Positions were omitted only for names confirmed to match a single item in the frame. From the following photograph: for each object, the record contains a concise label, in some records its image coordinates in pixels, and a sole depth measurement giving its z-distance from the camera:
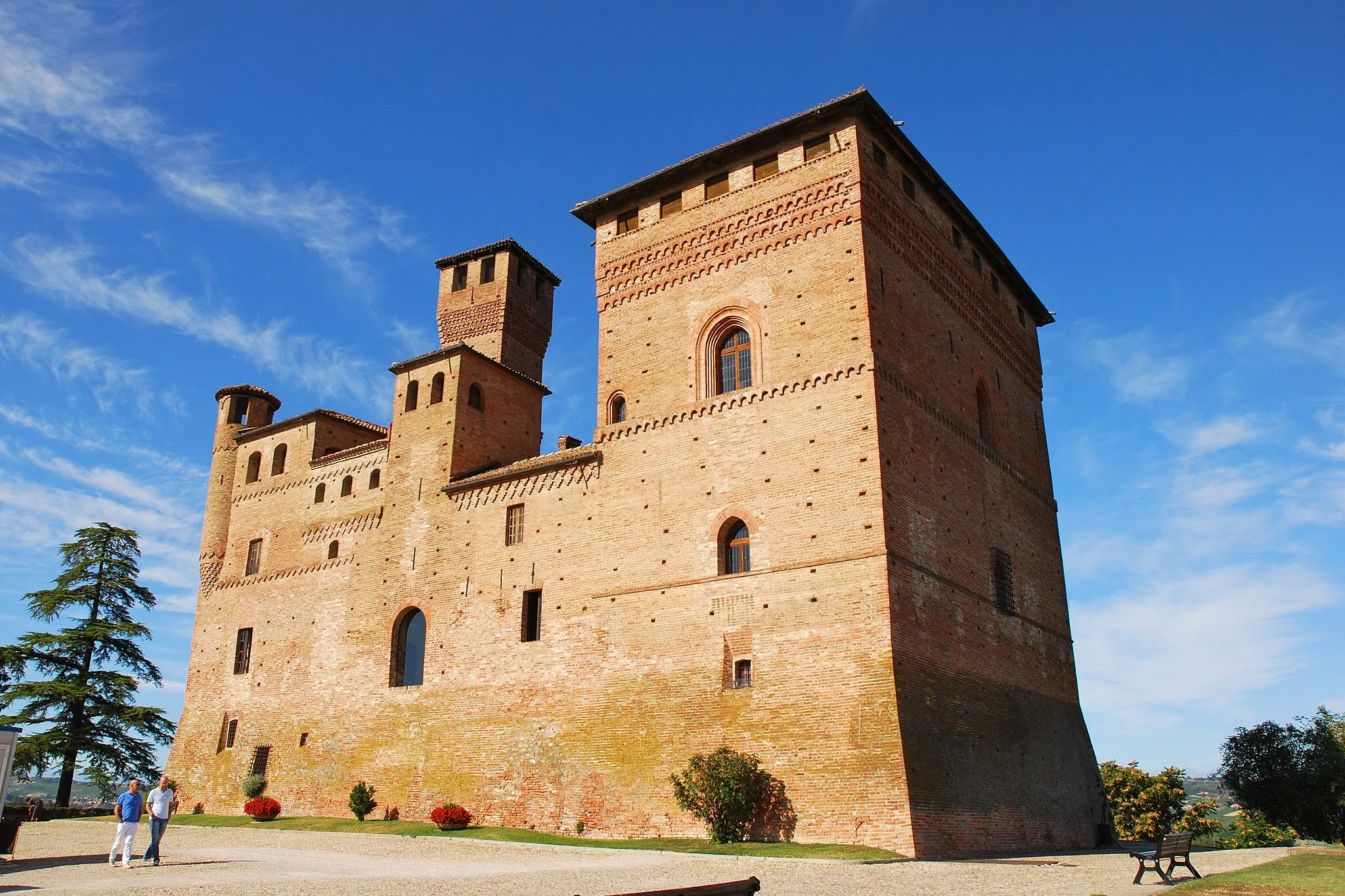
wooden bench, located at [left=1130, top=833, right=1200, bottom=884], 12.03
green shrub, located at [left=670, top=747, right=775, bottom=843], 16.47
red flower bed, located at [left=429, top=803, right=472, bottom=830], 19.73
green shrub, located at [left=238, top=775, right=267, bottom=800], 24.47
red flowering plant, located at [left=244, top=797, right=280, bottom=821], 23.19
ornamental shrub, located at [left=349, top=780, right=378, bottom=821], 21.95
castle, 17.38
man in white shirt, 13.80
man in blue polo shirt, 13.64
